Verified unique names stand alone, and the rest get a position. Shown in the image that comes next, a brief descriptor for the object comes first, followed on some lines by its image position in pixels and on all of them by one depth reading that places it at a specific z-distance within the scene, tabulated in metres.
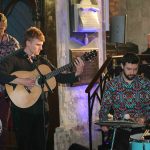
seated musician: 7.98
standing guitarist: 7.80
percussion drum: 6.62
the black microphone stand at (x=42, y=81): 7.68
